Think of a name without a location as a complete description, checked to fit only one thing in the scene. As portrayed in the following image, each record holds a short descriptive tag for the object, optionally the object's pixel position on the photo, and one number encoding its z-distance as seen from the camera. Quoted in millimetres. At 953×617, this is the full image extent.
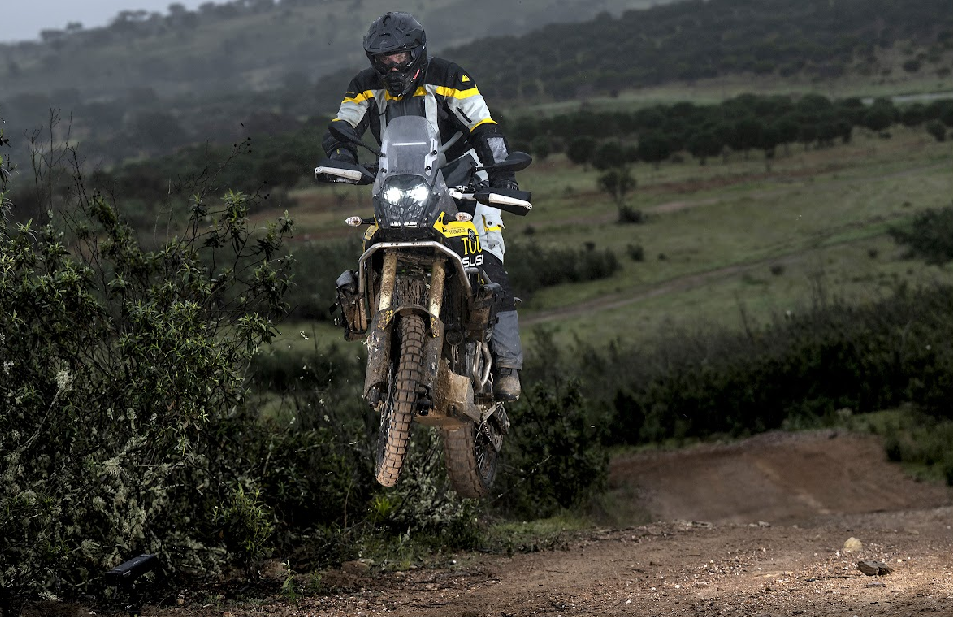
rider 7625
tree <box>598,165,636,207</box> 54531
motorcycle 7328
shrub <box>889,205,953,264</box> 37875
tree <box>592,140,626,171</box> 66062
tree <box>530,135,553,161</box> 61131
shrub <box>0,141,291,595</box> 8469
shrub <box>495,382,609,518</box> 15180
